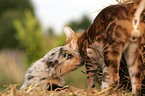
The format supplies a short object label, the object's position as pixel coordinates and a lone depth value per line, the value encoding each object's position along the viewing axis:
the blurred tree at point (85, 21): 14.58
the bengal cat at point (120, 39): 1.35
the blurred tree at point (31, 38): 10.59
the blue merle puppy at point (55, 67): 1.87
